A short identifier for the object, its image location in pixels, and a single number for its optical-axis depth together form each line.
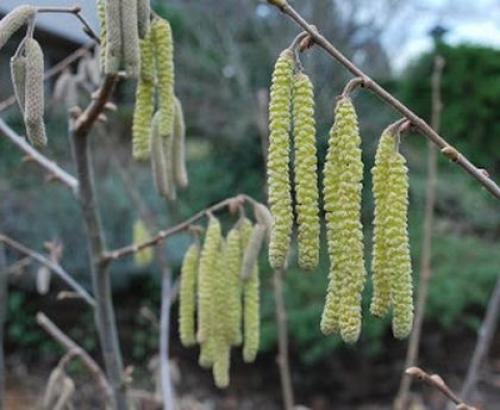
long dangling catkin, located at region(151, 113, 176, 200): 0.55
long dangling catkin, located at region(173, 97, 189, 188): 0.58
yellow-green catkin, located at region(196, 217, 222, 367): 0.57
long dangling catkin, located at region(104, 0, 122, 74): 0.45
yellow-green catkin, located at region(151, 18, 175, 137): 0.51
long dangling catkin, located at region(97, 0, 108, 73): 0.48
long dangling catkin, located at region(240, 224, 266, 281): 0.56
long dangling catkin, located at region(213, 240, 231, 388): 0.57
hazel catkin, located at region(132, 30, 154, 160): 0.51
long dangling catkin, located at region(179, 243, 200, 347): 0.62
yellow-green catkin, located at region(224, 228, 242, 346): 0.58
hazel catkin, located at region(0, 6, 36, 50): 0.46
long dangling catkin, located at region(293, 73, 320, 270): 0.41
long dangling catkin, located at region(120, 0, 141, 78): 0.45
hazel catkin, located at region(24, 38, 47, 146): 0.45
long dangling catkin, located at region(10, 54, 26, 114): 0.47
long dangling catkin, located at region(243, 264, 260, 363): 0.59
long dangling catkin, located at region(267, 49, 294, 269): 0.42
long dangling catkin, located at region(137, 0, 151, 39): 0.47
